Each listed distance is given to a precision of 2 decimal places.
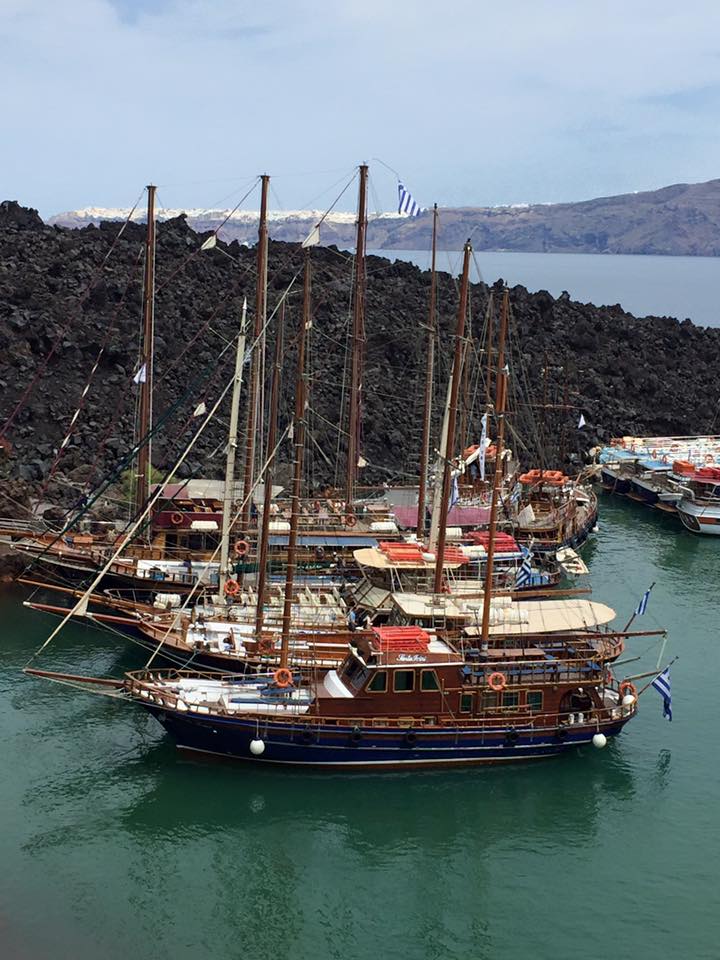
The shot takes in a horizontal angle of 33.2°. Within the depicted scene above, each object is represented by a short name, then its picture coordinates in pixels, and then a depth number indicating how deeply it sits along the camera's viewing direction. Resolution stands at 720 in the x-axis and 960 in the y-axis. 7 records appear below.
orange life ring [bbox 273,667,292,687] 42.66
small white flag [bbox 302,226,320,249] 47.03
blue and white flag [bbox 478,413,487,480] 53.81
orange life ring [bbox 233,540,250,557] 54.91
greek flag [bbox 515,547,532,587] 52.92
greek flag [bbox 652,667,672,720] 44.44
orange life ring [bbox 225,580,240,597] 51.59
